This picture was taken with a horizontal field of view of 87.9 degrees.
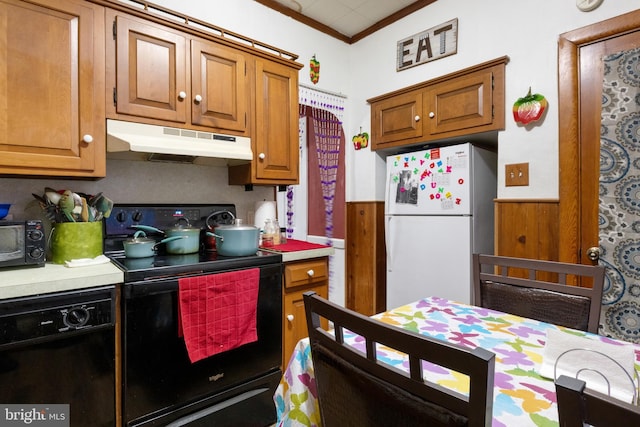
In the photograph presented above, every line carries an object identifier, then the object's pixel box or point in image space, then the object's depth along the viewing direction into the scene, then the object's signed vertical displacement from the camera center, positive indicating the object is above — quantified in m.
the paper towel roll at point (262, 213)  2.38 +0.00
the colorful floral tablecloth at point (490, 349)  0.65 -0.38
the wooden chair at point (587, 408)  0.35 -0.22
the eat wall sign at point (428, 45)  2.46 +1.31
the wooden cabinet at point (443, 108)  2.23 +0.79
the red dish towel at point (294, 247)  2.04 -0.22
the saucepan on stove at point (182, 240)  1.81 -0.14
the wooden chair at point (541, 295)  1.18 -0.32
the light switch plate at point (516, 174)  2.10 +0.24
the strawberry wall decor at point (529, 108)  2.01 +0.64
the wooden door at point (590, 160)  1.75 +0.29
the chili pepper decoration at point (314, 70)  2.87 +1.25
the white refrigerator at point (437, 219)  2.27 -0.05
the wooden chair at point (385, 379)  0.47 -0.29
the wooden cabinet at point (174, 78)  1.66 +0.74
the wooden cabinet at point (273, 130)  2.14 +0.56
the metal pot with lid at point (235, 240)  1.81 -0.14
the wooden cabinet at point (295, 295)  1.91 -0.48
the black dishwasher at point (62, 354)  1.16 -0.52
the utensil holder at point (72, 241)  1.51 -0.12
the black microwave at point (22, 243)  1.34 -0.12
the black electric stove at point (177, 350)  1.40 -0.63
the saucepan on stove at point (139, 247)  1.64 -0.16
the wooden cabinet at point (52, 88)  1.39 +0.56
